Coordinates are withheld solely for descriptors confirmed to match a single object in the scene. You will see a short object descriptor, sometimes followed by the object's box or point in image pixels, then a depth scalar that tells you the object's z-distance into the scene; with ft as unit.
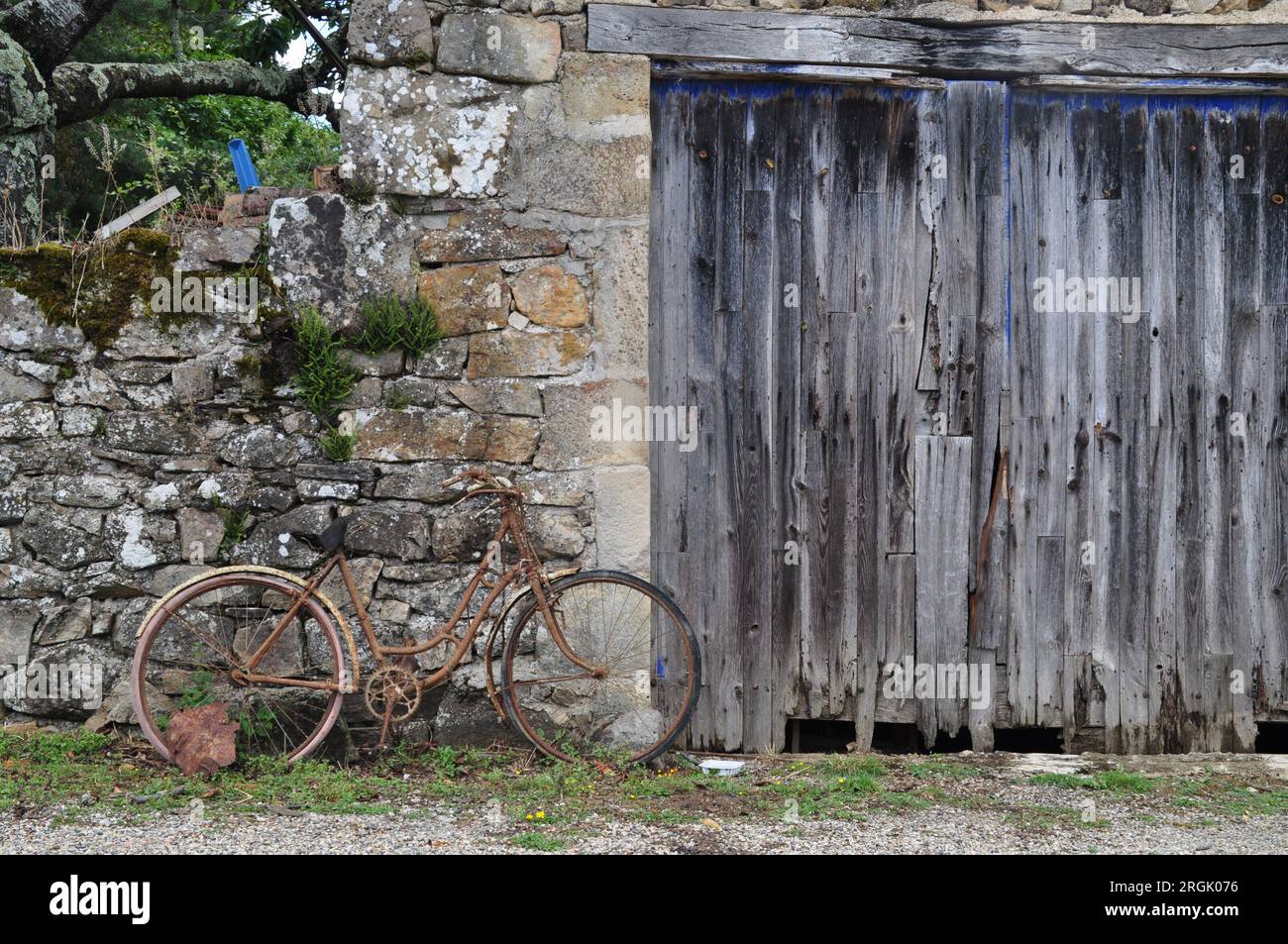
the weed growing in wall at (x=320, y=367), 13.00
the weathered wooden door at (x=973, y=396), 13.75
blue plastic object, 14.43
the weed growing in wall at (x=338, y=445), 13.02
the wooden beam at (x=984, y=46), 13.23
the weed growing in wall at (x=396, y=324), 13.01
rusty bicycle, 12.50
